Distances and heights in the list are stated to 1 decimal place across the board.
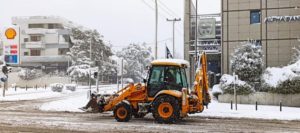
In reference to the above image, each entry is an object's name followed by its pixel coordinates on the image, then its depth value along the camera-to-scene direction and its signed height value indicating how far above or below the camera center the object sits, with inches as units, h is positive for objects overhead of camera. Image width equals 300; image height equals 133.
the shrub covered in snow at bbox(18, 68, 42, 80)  2485.2 -58.9
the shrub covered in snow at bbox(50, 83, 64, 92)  1785.9 -99.0
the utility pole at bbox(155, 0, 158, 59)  1309.8 +149.9
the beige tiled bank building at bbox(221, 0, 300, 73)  1408.7 +131.9
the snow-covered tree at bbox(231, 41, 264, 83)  1172.5 +7.5
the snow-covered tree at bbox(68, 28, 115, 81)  2699.3 +75.4
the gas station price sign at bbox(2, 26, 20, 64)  524.1 +24.9
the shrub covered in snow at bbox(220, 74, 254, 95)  1106.7 -60.6
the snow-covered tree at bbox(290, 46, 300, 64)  1267.2 +31.4
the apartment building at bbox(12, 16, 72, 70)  3208.7 +158.6
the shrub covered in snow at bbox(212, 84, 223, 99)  1199.8 -77.3
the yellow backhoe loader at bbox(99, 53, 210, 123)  653.3 -52.8
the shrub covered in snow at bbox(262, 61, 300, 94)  1050.1 -38.9
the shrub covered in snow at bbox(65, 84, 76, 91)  1911.9 -104.9
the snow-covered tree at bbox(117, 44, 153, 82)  3535.9 +58.0
